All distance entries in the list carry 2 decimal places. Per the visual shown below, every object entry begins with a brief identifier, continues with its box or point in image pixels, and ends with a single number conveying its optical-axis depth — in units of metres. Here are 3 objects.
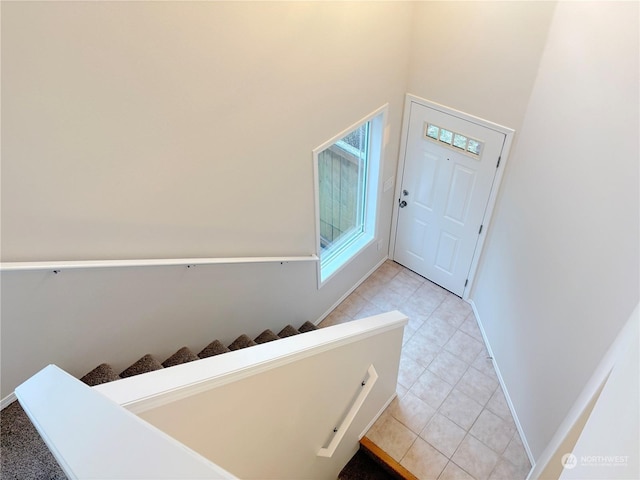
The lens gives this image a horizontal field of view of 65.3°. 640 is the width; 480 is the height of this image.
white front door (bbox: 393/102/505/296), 4.96
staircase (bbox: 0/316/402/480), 2.65
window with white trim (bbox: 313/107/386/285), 4.85
